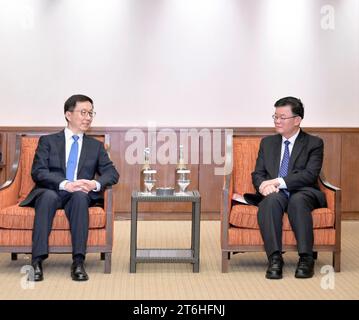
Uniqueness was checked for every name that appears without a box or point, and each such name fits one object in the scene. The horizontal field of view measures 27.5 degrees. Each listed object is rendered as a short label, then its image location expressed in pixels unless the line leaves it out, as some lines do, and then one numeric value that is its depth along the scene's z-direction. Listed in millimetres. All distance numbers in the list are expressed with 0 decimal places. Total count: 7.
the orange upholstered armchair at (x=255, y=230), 5570
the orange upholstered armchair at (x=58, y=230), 5449
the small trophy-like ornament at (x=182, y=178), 5820
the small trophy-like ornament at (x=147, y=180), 5789
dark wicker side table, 5609
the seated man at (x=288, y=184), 5453
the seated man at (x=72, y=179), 5367
